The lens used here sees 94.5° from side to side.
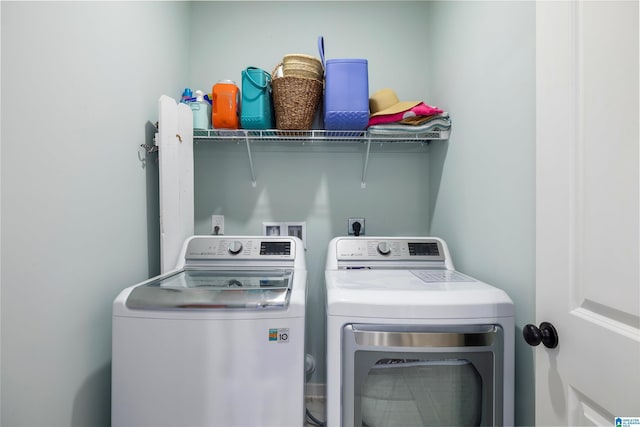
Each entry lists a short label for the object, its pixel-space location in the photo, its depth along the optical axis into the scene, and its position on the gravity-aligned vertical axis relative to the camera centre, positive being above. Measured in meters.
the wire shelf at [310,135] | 1.65 +0.42
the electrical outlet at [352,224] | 1.95 -0.12
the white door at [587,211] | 0.58 -0.01
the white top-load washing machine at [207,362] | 0.97 -0.51
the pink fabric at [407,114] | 1.56 +0.50
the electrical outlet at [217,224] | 1.96 -0.10
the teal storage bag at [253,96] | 1.58 +0.60
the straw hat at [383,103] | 1.62 +0.60
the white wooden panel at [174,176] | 1.37 +0.17
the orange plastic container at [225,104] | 1.61 +0.57
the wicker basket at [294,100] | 1.53 +0.57
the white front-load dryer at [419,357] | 0.95 -0.49
